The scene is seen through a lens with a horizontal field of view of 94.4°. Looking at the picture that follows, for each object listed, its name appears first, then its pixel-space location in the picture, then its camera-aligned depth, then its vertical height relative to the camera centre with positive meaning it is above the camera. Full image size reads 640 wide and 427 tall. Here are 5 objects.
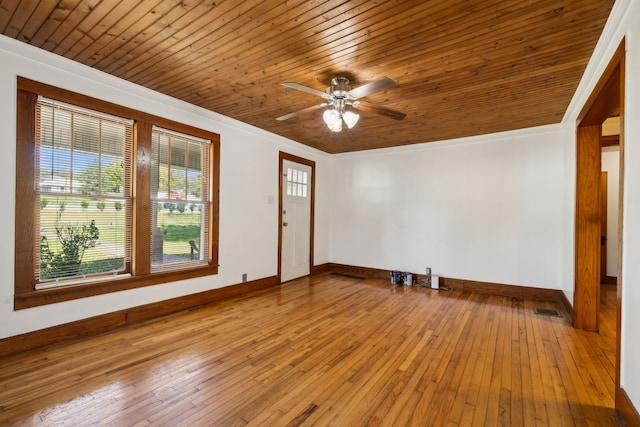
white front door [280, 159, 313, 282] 5.54 -0.16
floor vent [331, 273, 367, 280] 5.92 -1.30
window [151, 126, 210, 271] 3.63 +0.14
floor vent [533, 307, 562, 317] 3.82 -1.28
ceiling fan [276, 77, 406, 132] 2.90 +1.07
